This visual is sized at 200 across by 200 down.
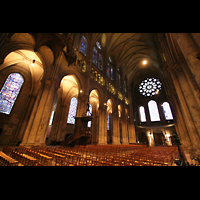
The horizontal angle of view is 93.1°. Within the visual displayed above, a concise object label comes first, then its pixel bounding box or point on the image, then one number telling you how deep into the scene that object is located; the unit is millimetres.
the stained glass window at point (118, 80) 21931
